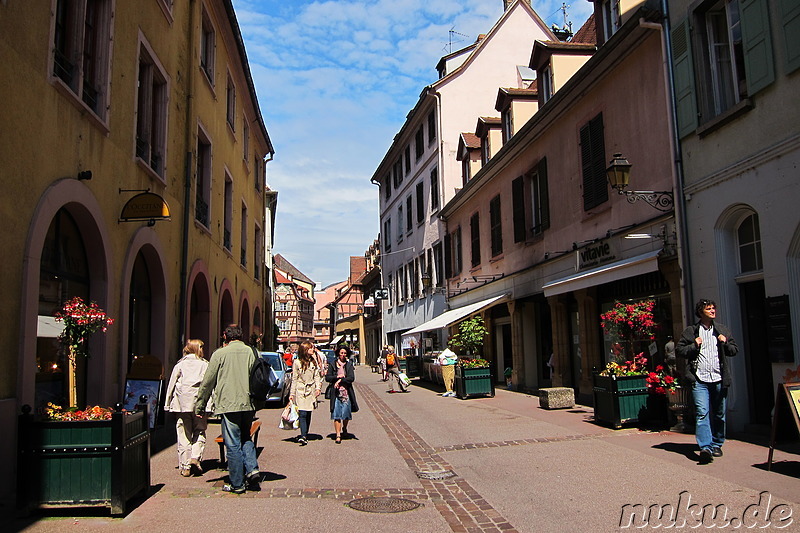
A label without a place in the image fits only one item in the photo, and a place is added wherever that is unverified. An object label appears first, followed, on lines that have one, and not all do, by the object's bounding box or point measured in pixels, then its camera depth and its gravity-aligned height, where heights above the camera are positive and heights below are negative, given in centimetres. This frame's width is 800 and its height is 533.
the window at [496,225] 2094 +378
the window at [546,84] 1757 +696
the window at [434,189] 2947 +703
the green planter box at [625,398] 1050 -95
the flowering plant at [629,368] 1075 -46
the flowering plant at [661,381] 1009 -67
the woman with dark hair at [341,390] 1062 -70
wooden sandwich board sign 654 -81
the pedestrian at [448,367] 1942 -67
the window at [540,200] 1705 +379
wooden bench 733 -98
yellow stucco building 682 +238
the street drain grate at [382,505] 604 -149
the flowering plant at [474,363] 1785 -53
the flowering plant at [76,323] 703 +34
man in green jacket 661 -55
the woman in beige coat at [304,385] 1042 -59
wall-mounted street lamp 1112 +268
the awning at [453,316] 2026 +97
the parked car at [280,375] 1675 -68
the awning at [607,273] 1137 +128
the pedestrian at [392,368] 2181 -72
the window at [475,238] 2356 +383
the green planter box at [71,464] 561 -93
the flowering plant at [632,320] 1106 +32
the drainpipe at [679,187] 1073 +248
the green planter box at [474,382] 1762 -102
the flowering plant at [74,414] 578 -52
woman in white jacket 762 -75
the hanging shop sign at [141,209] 980 +215
